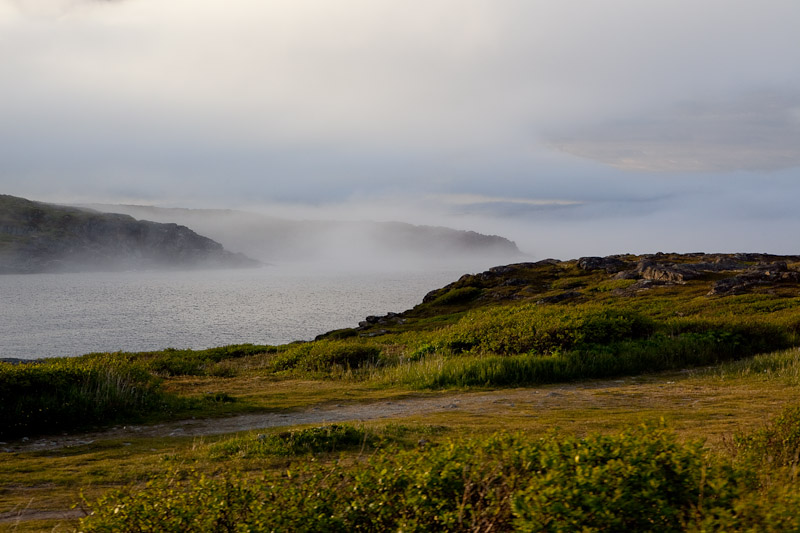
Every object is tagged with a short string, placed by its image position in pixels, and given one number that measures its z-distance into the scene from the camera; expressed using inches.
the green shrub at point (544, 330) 896.9
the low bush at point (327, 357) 979.9
